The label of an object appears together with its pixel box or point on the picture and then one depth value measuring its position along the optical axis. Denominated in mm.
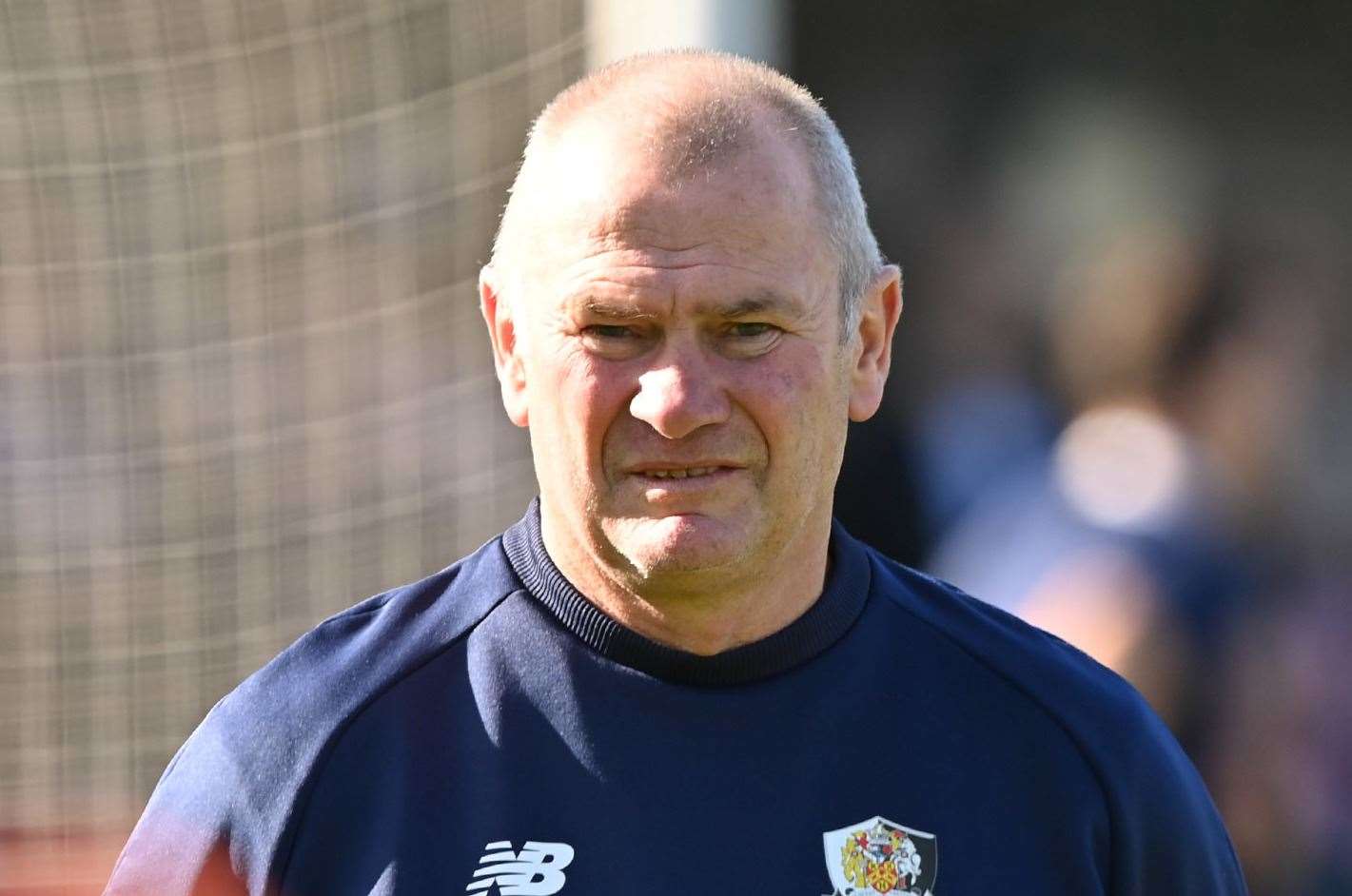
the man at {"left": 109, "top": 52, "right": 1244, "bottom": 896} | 7389
